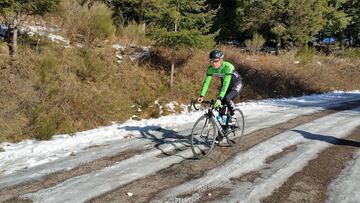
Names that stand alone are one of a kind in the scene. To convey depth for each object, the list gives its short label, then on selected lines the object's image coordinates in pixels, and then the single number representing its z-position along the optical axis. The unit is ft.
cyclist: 28.45
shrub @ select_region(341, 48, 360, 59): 111.65
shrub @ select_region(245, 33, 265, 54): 88.99
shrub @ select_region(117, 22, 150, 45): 59.82
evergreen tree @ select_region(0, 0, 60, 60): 37.60
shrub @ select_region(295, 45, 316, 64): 88.33
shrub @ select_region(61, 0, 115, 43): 53.11
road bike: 28.45
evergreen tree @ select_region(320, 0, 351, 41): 109.10
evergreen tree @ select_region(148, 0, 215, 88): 49.03
